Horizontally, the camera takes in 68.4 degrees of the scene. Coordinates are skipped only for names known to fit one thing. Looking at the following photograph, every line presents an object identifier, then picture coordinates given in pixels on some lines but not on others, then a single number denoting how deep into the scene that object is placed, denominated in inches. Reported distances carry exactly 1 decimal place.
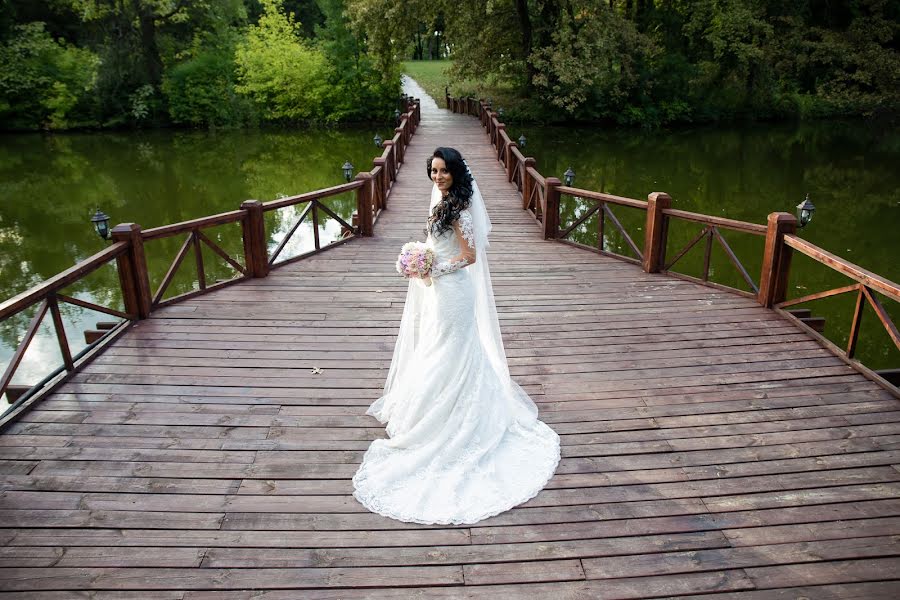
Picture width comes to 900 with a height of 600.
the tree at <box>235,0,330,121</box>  1321.4
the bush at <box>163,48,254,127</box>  1305.4
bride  167.6
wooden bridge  145.4
